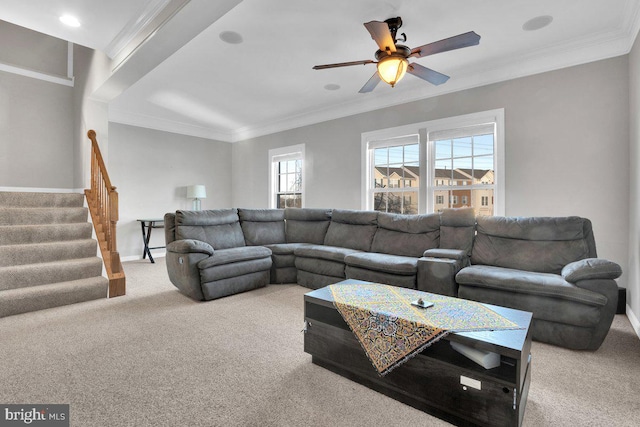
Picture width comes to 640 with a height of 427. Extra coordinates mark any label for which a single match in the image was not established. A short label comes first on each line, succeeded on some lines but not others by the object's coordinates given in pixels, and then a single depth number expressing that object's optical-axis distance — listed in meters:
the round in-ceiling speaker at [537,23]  2.93
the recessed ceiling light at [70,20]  3.10
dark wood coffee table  1.41
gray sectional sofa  2.38
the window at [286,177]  6.26
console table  5.73
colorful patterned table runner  1.64
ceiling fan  2.32
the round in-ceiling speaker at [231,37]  3.24
